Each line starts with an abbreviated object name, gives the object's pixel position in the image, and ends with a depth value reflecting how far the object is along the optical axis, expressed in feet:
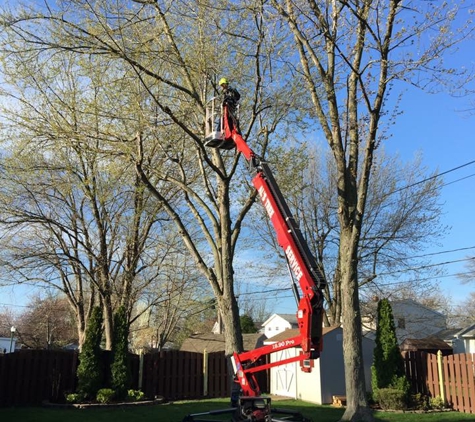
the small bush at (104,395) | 46.06
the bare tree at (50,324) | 143.43
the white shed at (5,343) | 123.13
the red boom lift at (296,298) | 21.57
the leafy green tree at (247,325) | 112.88
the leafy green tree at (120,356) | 48.73
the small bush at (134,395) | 49.12
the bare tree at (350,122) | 33.04
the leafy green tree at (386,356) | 44.52
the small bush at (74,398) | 45.85
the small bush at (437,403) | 42.24
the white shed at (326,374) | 49.14
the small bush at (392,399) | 41.83
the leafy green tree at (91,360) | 47.39
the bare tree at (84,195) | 38.93
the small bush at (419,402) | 42.60
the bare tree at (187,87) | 32.89
